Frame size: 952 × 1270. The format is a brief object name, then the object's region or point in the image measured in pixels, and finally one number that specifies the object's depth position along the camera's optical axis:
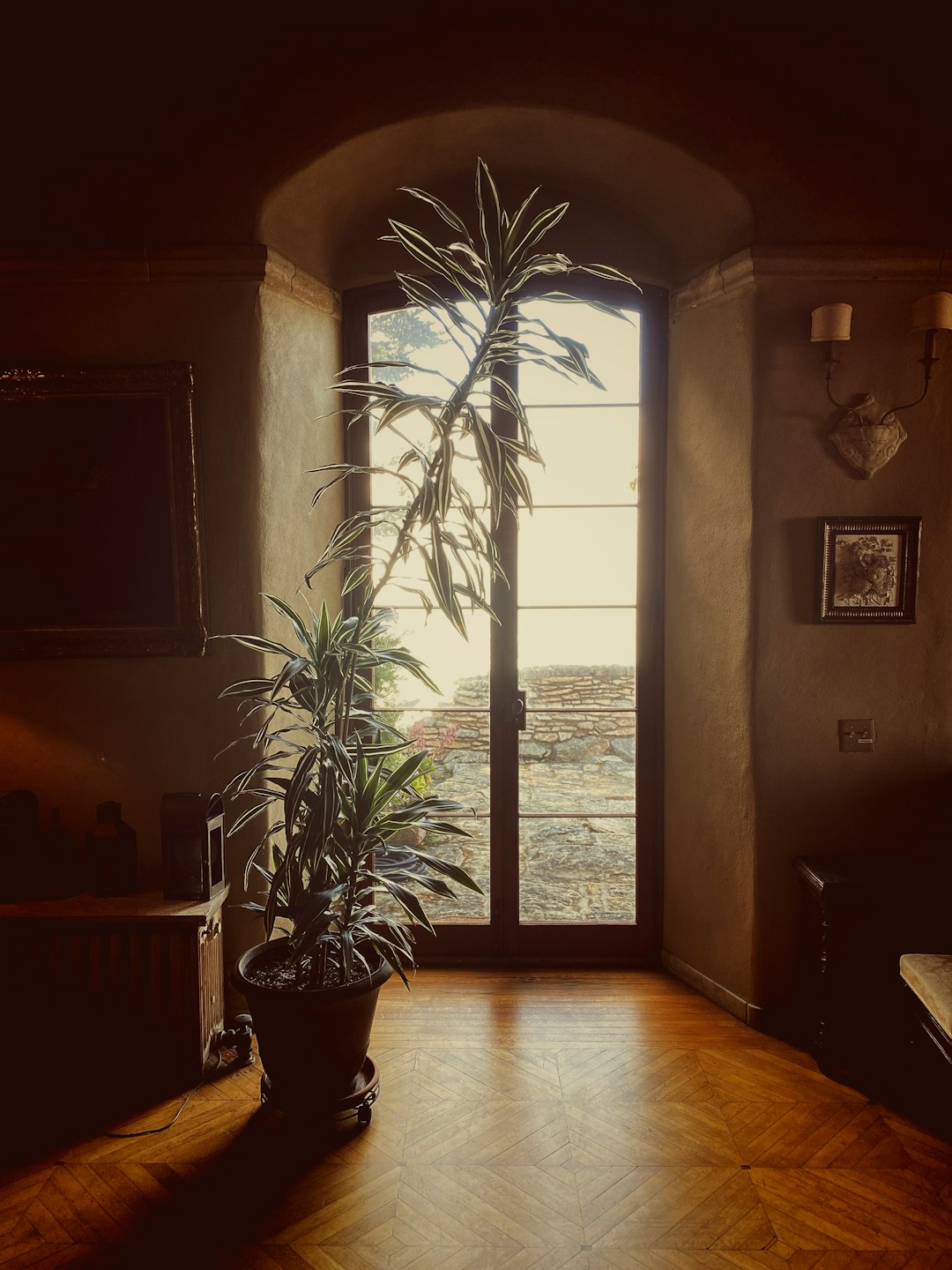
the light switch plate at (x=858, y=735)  2.95
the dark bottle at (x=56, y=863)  2.69
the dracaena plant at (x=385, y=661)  2.34
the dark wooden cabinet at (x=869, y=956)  2.59
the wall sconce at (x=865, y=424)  2.77
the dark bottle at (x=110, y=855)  2.69
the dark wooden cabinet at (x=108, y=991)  2.56
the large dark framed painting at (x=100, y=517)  2.82
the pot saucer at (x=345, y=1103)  2.34
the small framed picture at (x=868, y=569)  2.90
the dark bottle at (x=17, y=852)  2.66
